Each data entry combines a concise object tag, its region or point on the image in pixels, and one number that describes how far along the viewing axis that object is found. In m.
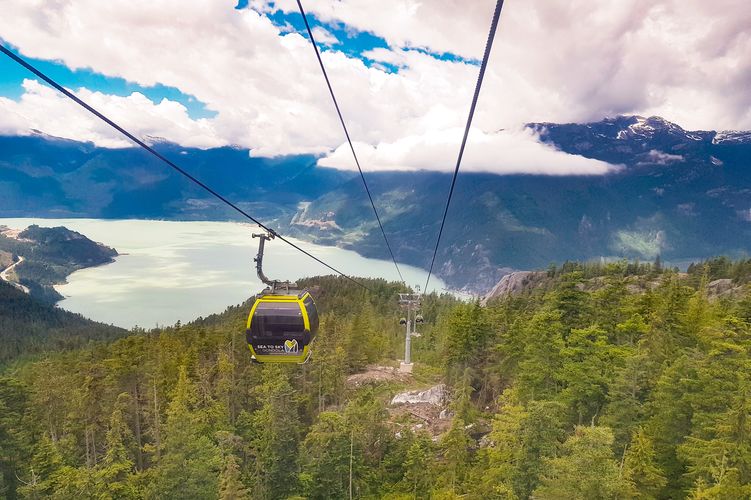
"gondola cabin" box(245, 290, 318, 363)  13.41
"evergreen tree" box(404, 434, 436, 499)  29.39
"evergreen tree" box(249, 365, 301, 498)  31.44
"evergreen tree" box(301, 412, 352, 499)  31.05
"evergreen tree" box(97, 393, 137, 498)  25.70
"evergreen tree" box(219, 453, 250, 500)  24.98
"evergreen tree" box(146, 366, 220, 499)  26.48
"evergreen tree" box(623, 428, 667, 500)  16.86
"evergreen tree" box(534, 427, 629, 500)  15.41
